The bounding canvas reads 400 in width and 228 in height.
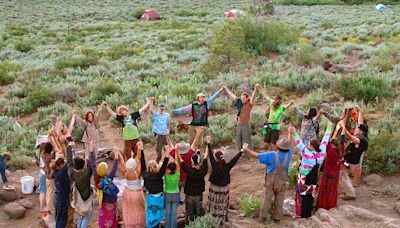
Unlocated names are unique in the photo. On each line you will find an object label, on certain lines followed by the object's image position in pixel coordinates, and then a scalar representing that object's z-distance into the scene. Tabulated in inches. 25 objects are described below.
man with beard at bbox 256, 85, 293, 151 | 404.2
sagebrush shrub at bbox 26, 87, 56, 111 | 666.2
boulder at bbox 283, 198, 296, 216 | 327.0
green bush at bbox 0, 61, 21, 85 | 815.7
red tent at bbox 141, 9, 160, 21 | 1953.0
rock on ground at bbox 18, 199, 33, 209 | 376.5
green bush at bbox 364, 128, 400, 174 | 388.2
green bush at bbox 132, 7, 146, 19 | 2068.2
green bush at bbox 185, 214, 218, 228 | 294.7
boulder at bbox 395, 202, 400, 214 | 317.1
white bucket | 394.9
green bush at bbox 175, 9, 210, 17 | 2066.9
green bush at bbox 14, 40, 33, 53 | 1187.9
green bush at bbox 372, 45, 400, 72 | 706.2
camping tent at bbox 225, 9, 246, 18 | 1639.8
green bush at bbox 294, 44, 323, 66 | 782.5
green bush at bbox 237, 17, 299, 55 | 922.7
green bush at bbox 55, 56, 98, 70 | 921.6
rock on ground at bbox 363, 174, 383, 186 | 370.3
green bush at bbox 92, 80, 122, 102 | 679.7
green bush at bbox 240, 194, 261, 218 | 322.0
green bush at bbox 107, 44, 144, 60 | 1042.0
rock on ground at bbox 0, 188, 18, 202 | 386.9
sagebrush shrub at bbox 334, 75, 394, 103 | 567.2
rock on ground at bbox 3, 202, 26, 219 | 362.9
